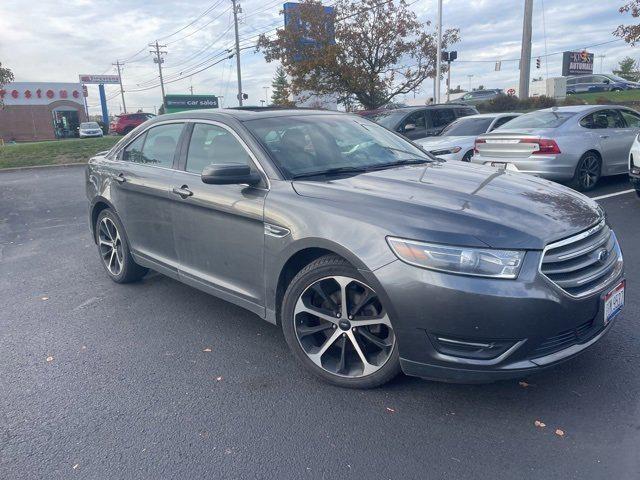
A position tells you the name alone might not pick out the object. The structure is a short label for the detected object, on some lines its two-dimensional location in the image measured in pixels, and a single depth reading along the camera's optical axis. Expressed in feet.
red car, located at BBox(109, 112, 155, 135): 122.01
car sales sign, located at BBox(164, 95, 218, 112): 135.54
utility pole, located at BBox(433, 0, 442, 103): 68.54
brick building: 165.78
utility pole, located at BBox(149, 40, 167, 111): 212.02
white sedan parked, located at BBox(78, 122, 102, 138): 131.44
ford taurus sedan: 8.69
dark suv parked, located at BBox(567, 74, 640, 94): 134.51
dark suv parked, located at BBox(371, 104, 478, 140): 38.11
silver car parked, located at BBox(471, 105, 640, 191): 27.30
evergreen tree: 69.36
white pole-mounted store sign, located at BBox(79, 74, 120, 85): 223.30
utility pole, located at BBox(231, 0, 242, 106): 126.32
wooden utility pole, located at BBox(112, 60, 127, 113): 245.71
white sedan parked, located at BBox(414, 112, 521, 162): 32.49
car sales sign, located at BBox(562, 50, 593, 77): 155.74
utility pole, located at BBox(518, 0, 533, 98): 63.62
